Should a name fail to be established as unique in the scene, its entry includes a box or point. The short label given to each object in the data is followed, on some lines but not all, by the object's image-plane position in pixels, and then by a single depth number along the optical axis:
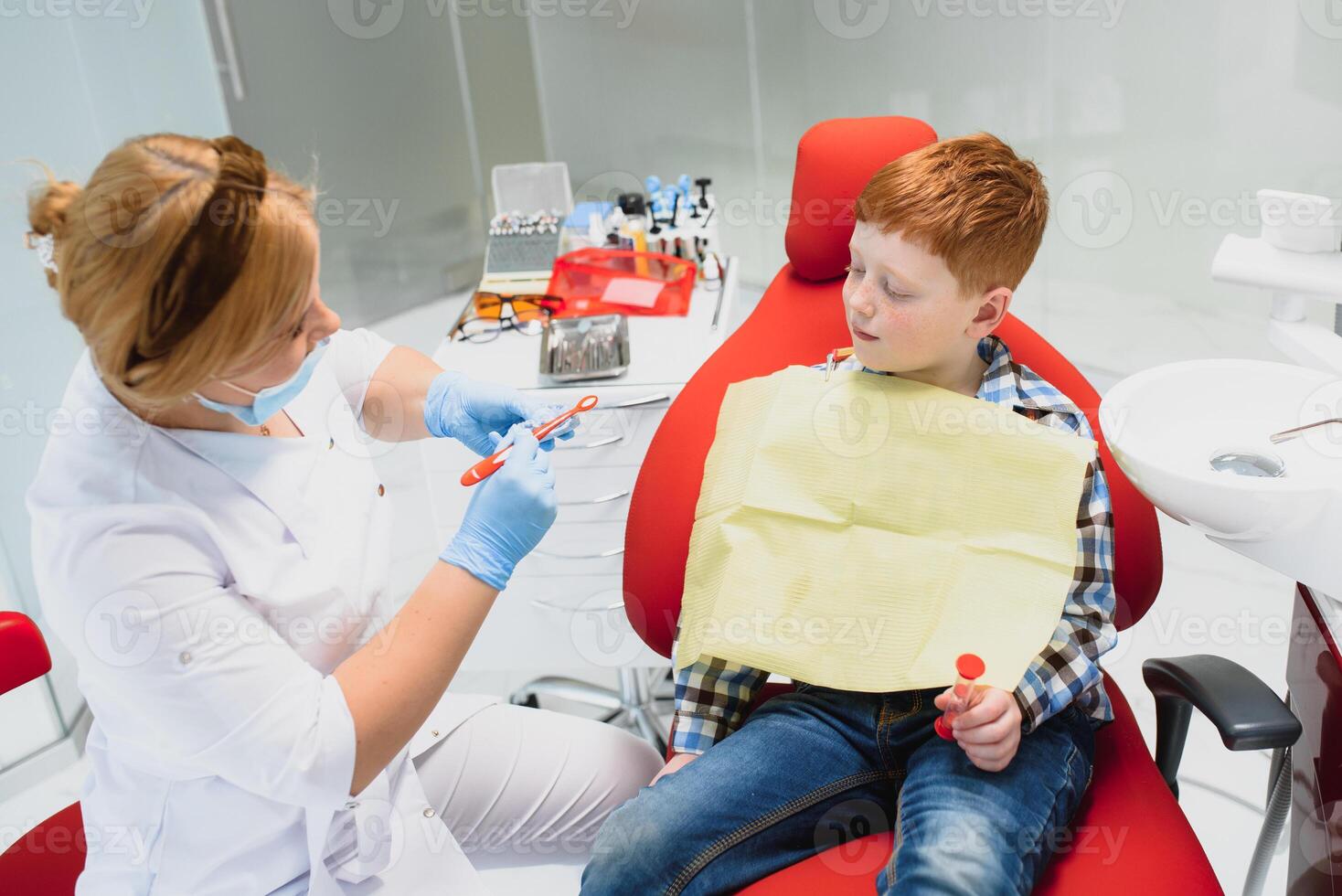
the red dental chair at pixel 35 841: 1.24
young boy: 1.14
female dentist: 0.97
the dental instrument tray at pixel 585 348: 1.85
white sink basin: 1.01
